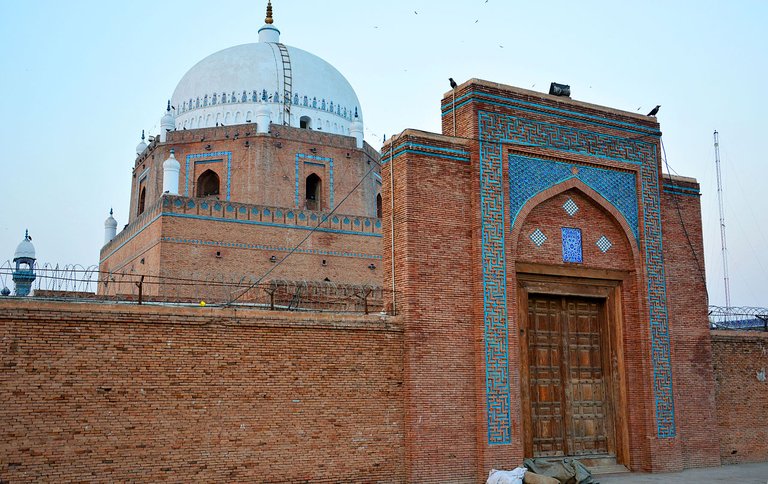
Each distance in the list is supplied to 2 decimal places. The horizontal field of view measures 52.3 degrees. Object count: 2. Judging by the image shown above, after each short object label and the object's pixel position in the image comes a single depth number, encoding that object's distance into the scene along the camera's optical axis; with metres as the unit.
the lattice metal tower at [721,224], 21.53
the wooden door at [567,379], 11.45
